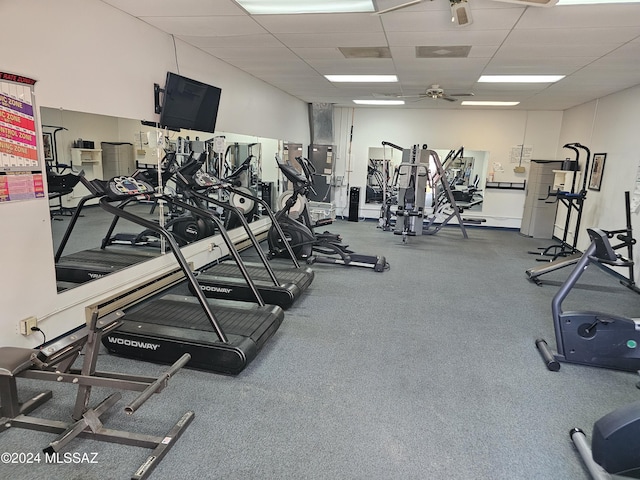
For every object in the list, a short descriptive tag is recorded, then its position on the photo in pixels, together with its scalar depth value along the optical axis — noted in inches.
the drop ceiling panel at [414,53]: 166.2
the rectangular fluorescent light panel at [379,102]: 340.2
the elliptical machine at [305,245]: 223.6
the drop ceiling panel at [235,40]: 161.9
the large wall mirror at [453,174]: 372.2
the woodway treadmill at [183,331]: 110.2
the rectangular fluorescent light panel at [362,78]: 235.1
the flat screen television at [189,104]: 162.1
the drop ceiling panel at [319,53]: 177.0
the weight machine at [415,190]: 313.0
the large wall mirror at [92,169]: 120.3
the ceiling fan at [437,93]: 251.3
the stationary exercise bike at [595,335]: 120.0
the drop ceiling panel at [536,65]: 179.1
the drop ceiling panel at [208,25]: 142.5
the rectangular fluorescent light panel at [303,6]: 123.3
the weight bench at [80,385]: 80.7
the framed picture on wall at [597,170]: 263.6
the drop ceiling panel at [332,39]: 154.1
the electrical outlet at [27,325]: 110.1
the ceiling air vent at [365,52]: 173.5
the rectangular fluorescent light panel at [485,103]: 324.5
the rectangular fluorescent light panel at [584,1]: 111.5
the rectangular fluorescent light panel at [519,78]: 219.1
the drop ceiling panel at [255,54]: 181.5
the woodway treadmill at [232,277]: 155.9
